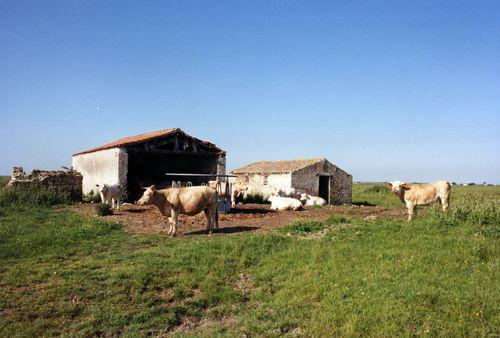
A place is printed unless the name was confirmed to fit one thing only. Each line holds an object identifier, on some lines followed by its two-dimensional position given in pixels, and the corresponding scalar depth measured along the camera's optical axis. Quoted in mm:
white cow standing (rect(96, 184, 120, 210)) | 20422
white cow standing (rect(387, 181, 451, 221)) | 15523
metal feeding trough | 19625
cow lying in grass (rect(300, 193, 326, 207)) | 26906
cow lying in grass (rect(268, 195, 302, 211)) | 22219
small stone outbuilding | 29391
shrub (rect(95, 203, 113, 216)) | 17219
